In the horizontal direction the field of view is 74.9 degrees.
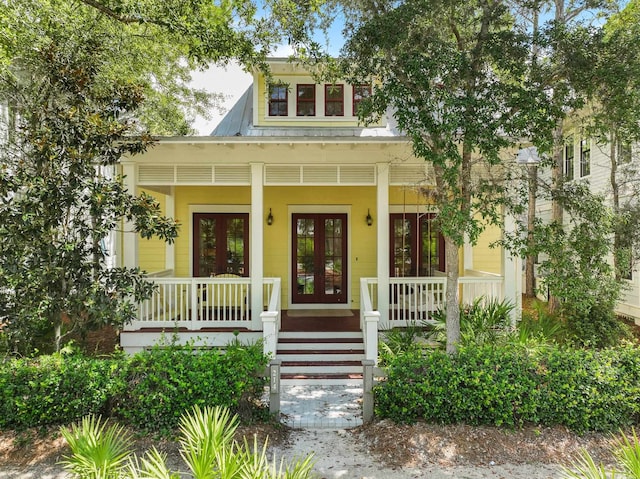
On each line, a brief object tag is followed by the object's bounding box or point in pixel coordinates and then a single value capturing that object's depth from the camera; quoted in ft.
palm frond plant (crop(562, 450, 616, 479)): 8.77
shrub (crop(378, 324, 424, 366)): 23.42
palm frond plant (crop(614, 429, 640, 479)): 9.13
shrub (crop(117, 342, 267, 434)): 15.93
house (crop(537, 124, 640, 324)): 33.53
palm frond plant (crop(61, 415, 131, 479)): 9.58
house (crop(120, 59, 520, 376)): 26.66
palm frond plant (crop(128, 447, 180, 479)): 8.23
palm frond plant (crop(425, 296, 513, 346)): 22.91
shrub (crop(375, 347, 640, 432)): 16.15
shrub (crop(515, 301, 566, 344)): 22.56
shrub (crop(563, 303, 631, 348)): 23.86
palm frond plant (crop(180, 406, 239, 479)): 8.50
